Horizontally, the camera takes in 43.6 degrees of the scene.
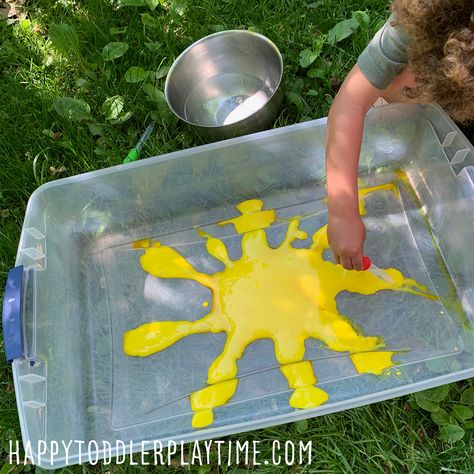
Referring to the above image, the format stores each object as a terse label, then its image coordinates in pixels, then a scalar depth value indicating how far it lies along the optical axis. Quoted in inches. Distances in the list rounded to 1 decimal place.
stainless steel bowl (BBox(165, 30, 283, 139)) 54.2
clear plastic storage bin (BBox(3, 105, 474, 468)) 43.6
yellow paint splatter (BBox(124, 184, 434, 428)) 44.9
